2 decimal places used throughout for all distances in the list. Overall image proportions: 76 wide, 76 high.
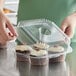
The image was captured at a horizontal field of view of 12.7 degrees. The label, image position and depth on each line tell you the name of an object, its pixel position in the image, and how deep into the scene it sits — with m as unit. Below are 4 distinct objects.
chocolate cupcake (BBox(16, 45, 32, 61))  1.29
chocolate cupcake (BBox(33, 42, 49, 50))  1.35
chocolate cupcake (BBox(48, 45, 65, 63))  1.31
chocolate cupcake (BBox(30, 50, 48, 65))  1.27
